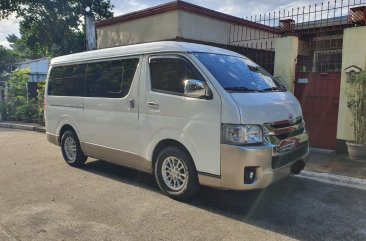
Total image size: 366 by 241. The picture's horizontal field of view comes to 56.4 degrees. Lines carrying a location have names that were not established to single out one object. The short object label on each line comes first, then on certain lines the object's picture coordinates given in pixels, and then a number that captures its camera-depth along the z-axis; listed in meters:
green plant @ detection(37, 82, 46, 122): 13.75
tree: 19.00
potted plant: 6.70
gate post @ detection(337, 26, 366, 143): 6.86
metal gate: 7.56
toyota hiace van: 4.18
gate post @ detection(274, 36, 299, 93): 7.93
